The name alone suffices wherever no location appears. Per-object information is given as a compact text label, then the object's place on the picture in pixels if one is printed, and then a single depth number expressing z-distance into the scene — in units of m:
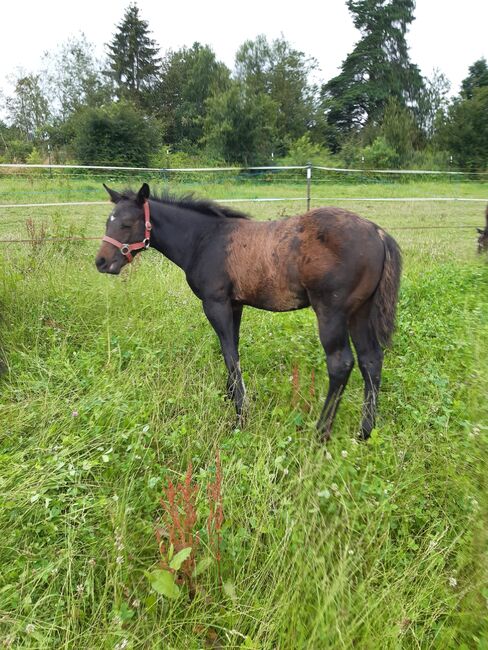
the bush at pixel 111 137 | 20.25
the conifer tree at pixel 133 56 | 34.75
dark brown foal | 2.76
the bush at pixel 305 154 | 25.33
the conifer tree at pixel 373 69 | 37.56
